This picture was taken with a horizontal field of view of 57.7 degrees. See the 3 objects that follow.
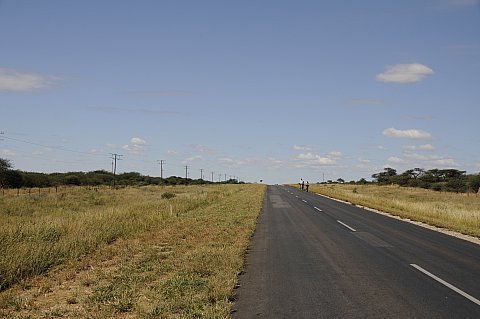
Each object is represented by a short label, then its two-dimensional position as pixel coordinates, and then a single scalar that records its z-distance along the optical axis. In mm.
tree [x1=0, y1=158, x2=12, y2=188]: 70362
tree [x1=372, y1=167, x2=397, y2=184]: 146875
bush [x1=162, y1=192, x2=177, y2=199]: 42488
